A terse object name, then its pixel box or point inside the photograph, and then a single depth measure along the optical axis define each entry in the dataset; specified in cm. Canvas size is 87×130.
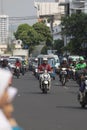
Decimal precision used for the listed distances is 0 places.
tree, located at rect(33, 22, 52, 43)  13623
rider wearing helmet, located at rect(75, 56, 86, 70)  3319
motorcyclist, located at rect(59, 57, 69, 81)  3555
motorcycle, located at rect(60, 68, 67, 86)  3497
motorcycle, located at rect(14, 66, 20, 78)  4874
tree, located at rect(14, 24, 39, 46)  13588
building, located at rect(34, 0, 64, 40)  14205
